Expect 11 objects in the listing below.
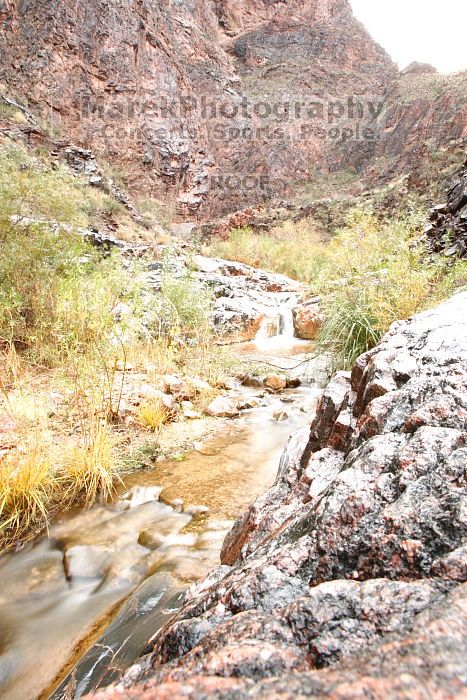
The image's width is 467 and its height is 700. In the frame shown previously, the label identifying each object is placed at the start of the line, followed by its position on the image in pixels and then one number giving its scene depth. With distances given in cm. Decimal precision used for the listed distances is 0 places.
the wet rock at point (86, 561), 175
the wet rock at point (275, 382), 443
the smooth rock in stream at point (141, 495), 230
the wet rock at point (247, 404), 381
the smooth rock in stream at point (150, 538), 194
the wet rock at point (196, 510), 217
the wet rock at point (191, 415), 351
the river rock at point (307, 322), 712
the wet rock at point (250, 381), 454
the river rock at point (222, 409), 362
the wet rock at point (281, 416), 354
